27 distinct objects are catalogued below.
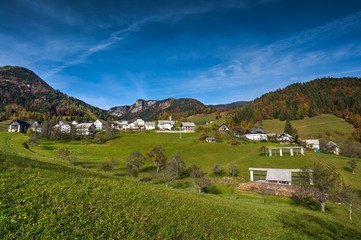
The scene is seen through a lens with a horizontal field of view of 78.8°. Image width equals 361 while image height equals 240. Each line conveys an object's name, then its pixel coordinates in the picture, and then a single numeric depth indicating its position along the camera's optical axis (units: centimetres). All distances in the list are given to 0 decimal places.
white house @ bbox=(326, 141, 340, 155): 11838
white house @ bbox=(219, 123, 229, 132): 16800
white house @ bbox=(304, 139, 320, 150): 12812
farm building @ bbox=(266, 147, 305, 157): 8699
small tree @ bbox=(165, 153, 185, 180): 6325
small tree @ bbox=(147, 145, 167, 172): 7596
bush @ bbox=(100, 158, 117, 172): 6506
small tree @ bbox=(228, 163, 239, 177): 6781
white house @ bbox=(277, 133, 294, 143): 13412
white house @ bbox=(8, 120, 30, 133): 14651
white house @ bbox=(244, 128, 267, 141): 15108
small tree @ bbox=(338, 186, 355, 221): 3713
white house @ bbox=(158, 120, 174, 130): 18994
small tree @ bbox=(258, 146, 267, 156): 9155
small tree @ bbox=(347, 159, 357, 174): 6372
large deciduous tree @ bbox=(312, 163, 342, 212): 3816
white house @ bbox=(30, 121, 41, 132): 13865
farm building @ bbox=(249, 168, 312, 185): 5662
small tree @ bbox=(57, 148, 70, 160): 6796
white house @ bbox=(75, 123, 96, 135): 15606
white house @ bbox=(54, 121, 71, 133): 15950
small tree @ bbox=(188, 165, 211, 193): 5006
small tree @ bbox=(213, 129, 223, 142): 12150
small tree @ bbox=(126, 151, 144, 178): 6548
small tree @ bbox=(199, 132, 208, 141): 12512
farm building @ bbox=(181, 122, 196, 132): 17620
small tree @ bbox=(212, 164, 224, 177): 6975
